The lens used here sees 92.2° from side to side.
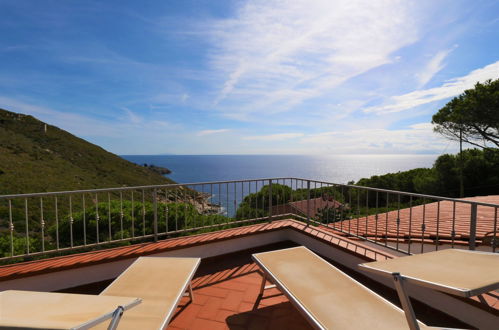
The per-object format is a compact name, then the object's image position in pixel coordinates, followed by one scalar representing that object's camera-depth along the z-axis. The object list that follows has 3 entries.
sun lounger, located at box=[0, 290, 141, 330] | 0.77
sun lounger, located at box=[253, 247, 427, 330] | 1.40
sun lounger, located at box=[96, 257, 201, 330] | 1.41
